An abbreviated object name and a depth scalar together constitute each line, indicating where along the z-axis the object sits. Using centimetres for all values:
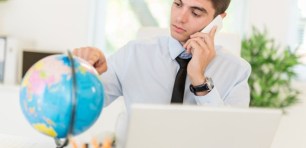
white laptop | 172
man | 265
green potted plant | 522
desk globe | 178
